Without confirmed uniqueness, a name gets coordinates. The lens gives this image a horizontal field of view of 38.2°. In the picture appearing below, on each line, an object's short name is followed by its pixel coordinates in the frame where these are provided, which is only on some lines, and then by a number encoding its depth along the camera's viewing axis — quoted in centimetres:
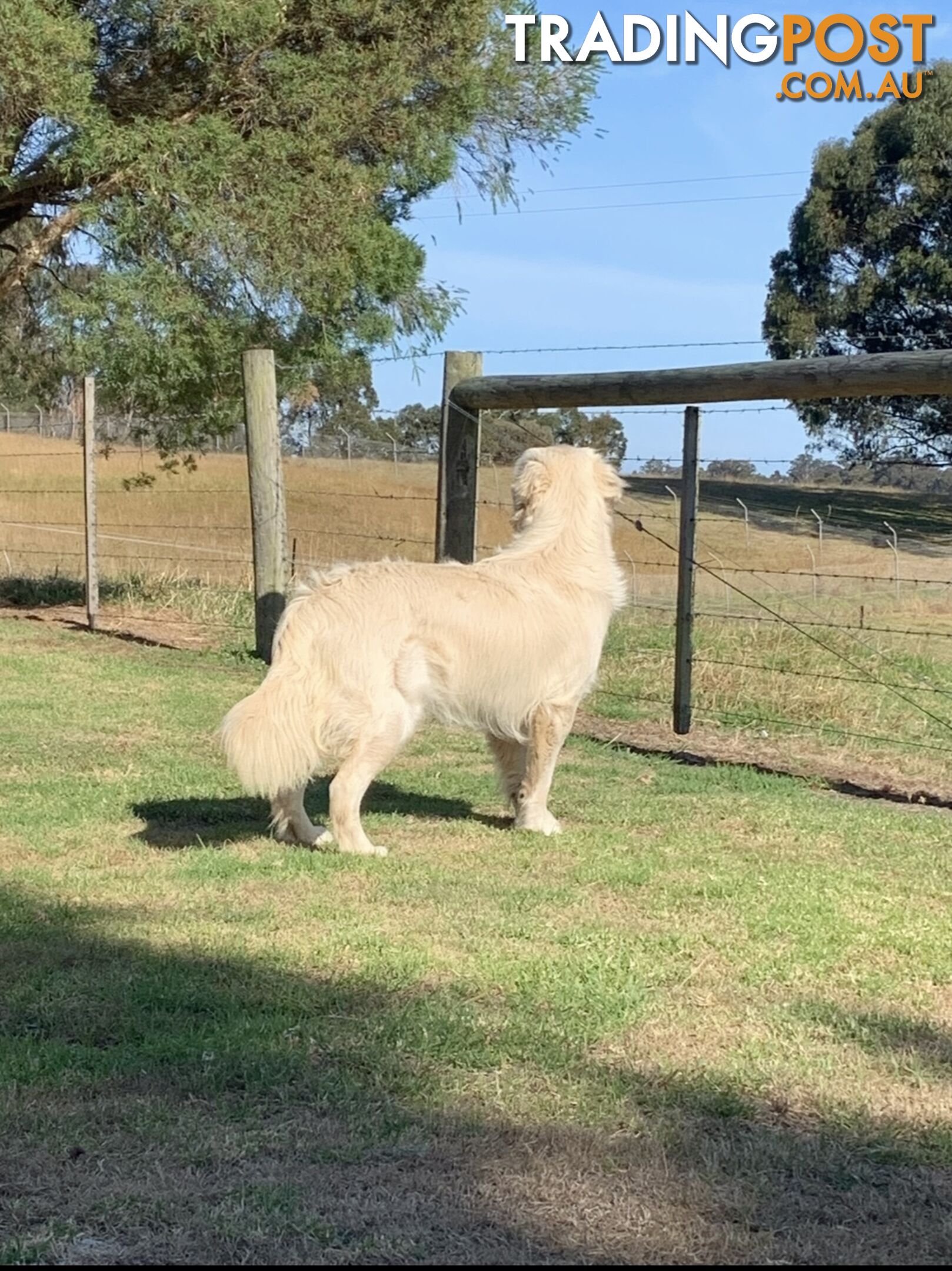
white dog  586
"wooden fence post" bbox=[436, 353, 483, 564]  998
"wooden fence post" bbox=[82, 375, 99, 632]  1420
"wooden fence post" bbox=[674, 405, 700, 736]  909
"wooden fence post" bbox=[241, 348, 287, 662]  1170
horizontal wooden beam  736
